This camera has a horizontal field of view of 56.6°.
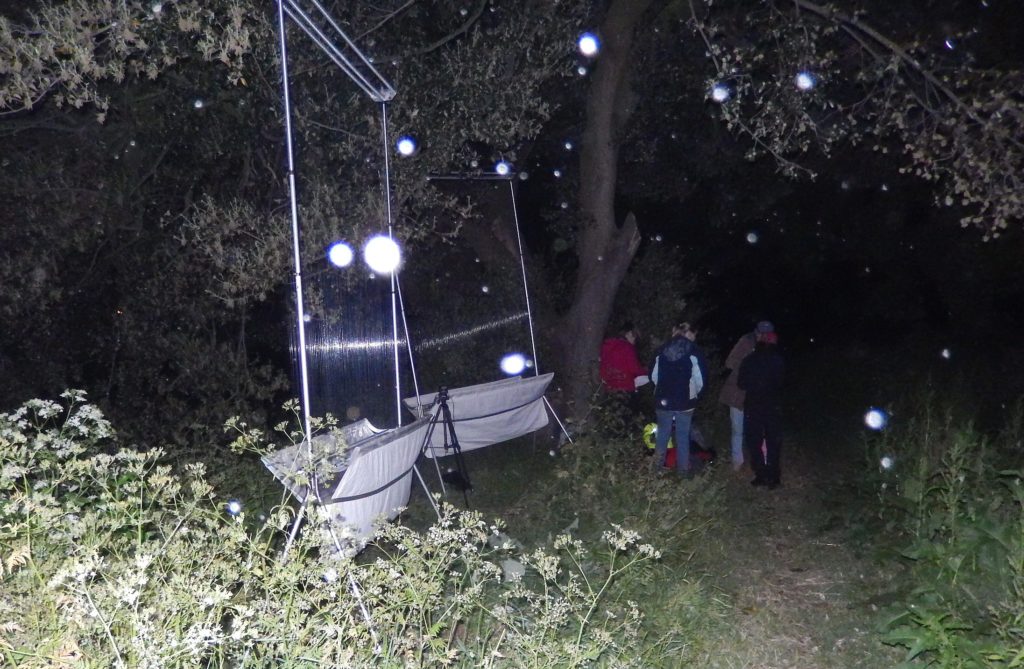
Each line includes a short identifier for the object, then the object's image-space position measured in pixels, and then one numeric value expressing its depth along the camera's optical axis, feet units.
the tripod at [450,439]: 26.89
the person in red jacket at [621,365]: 33.47
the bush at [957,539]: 16.63
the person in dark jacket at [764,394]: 31.19
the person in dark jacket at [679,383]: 30.60
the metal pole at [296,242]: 16.62
